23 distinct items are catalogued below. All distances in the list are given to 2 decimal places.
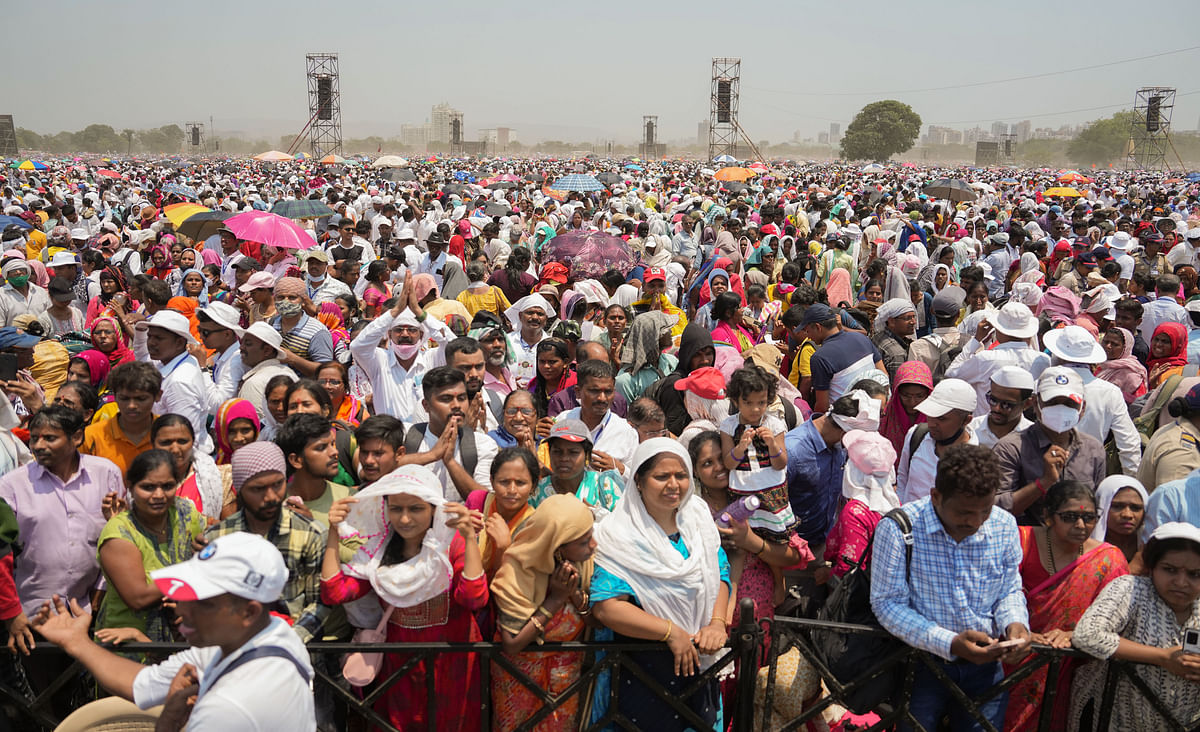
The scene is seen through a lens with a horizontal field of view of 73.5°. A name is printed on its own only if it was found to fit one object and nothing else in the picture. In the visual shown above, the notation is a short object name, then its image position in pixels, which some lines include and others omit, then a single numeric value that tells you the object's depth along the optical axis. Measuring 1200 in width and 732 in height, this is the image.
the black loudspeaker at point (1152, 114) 49.69
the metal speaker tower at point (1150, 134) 50.06
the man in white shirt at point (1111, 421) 4.46
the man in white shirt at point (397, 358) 4.99
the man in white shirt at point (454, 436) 3.76
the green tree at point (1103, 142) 90.25
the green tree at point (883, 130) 84.44
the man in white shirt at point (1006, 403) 3.97
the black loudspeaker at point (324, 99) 55.09
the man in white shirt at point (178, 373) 4.31
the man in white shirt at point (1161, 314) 6.91
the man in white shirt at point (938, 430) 3.78
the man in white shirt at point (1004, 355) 5.15
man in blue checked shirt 2.76
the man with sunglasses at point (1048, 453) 3.68
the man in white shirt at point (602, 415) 3.98
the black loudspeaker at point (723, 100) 57.25
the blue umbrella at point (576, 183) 18.70
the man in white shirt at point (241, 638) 1.99
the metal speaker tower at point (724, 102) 57.66
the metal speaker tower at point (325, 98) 55.19
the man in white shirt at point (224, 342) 4.86
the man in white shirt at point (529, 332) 5.55
